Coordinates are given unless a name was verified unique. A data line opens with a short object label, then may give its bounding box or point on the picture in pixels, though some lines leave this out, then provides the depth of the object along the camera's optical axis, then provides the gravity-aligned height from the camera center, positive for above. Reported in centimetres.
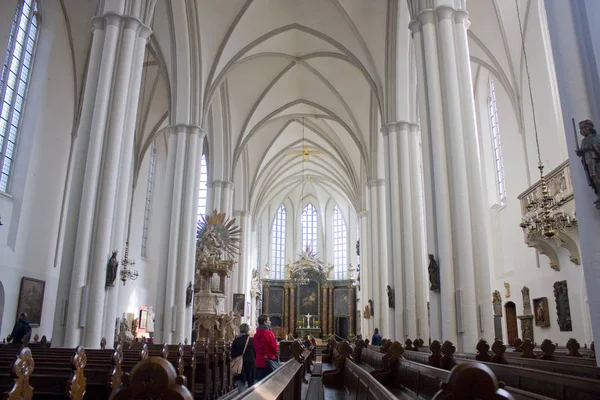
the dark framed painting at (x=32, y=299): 1300 +72
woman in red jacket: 697 -28
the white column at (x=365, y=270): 2247 +274
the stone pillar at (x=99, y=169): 852 +282
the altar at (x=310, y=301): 3556 +195
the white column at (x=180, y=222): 1349 +294
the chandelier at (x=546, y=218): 988 +237
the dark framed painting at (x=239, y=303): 2265 +114
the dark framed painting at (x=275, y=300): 3638 +203
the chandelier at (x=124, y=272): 1555 +175
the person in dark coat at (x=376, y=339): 1499 -30
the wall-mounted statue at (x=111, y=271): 888 +97
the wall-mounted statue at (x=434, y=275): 884 +95
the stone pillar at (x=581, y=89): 463 +234
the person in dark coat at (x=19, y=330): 1016 -6
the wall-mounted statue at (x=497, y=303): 1609 +85
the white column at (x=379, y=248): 1855 +299
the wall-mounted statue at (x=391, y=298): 1371 +84
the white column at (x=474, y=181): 839 +261
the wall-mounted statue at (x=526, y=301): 1415 +81
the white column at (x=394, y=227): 1288 +269
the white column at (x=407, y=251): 1244 +195
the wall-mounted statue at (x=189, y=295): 1381 +88
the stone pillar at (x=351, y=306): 3484 +160
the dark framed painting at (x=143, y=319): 2043 +35
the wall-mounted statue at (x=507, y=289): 1566 +124
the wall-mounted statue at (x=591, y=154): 454 +157
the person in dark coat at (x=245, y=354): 706 -35
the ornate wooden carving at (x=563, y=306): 1212 +60
